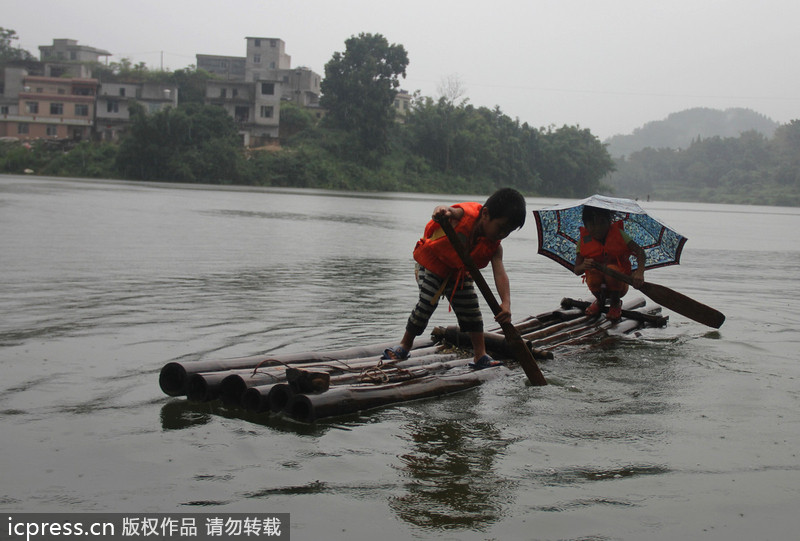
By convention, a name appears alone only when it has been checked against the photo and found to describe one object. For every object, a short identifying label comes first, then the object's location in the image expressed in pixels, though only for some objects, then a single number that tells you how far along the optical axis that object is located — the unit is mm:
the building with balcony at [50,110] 60938
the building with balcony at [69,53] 79875
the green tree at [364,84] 62969
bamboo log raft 4484
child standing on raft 5230
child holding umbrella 7668
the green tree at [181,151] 57062
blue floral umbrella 8008
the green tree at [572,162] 81625
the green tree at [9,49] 80812
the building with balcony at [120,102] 62000
